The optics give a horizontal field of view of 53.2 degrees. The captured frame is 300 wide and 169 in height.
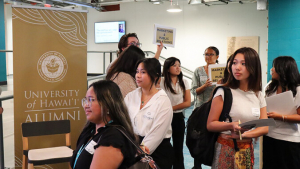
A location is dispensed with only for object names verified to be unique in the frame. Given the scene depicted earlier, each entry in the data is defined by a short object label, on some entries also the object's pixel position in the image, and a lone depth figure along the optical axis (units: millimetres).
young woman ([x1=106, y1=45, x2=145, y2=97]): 2684
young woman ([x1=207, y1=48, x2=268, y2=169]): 2051
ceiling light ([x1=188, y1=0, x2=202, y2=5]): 9243
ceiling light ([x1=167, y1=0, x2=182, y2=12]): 8227
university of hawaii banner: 3260
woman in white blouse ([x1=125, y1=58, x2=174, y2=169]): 2248
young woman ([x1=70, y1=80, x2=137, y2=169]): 1346
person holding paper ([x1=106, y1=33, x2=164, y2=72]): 3372
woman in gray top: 3965
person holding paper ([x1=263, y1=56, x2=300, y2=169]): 2582
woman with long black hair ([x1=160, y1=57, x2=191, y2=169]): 3549
